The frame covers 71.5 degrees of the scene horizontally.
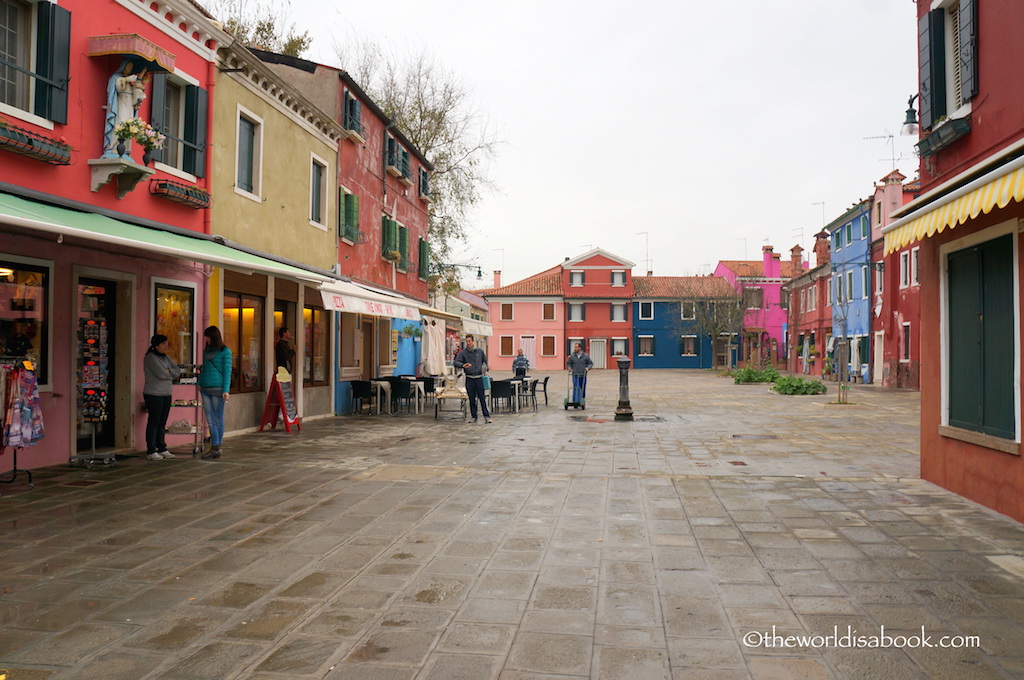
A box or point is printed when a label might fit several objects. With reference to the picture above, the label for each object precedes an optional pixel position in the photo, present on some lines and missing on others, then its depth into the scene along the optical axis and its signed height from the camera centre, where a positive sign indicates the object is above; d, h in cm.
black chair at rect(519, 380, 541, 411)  1778 -88
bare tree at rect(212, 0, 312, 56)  2050 +968
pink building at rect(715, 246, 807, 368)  4934 +388
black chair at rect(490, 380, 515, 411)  1531 -69
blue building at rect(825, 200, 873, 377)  3056 +358
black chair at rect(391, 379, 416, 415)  1534 -68
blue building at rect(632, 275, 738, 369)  5200 +175
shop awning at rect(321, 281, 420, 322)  1122 +96
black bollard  1473 -76
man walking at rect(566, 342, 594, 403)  1756 -25
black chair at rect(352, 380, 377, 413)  1509 -69
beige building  1095 +242
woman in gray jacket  849 -42
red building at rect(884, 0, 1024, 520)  573 +106
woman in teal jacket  895 -31
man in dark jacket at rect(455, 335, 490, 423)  1333 -20
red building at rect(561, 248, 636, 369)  5225 +400
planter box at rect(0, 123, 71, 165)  673 +206
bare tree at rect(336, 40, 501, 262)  2555 +799
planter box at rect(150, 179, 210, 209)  920 +218
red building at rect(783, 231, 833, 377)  3708 +248
